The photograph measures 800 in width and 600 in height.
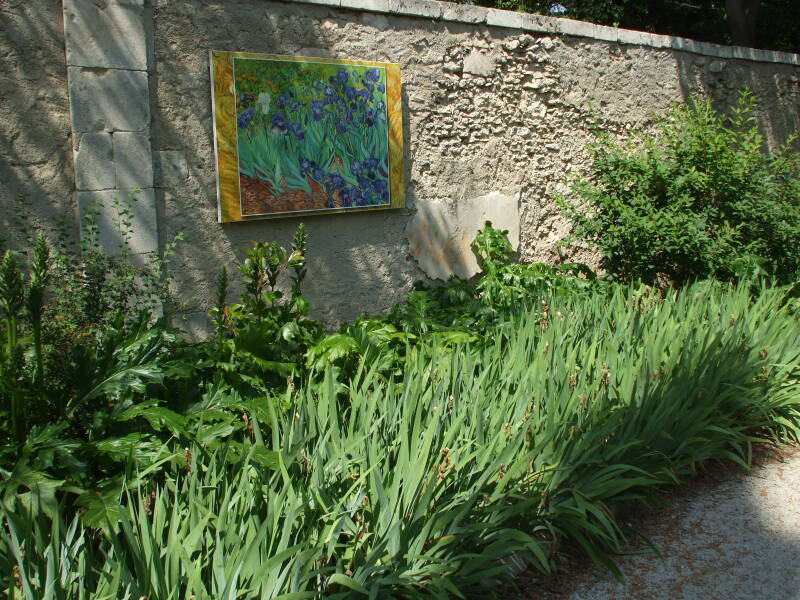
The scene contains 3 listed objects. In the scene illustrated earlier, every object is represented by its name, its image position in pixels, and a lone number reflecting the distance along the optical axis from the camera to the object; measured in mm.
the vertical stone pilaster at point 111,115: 3910
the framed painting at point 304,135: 4391
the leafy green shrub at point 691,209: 5734
